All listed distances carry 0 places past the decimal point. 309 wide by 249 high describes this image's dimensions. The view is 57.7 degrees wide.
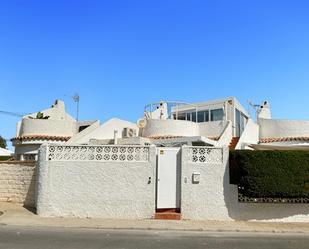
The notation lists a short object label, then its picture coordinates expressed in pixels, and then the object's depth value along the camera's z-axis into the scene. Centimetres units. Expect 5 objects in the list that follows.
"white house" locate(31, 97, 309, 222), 1031
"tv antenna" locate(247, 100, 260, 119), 2290
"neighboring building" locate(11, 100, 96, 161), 1835
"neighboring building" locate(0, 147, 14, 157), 2545
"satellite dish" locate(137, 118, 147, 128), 1806
